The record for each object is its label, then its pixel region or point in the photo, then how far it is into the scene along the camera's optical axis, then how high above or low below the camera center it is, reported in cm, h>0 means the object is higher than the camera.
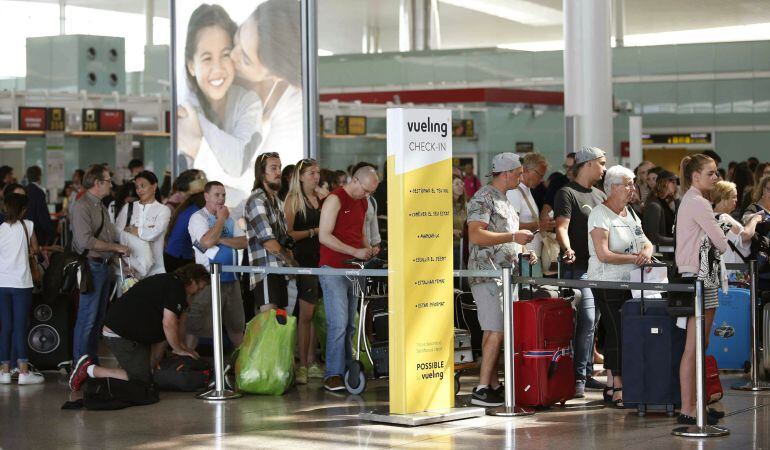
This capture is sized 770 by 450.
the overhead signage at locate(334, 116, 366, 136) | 2244 +236
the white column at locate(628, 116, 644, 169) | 1848 +172
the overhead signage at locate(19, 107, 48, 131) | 1878 +211
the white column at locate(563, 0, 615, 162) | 1496 +225
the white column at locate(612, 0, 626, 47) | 2888 +556
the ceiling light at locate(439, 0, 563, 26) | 3142 +635
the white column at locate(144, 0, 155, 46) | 2891 +587
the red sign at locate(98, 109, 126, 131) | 1942 +216
